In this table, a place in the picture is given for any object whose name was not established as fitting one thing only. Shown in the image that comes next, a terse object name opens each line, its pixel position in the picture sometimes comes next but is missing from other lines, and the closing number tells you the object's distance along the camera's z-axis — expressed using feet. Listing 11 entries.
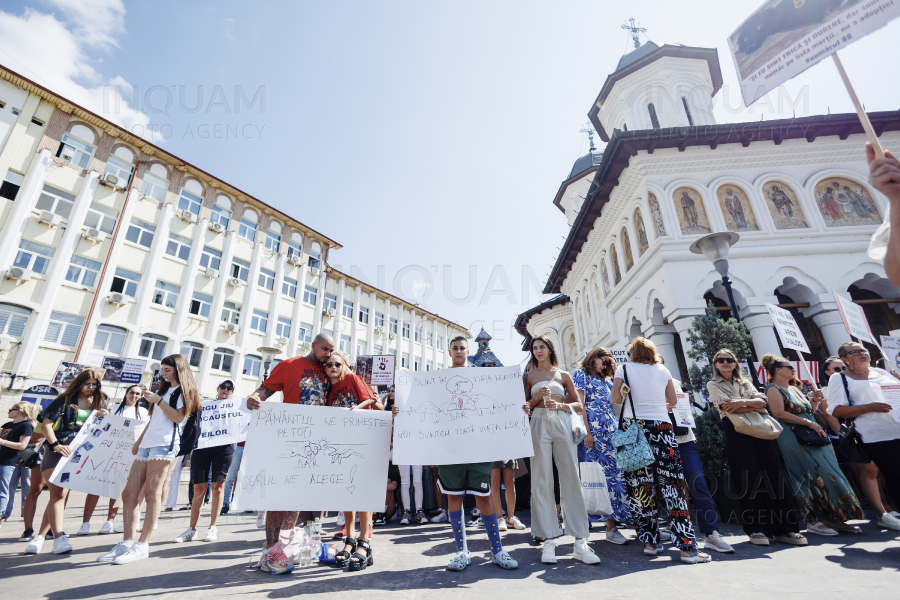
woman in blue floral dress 16.83
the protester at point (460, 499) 11.94
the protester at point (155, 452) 13.44
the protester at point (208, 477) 17.44
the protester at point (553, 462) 12.85
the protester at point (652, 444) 13.21
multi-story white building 61.52
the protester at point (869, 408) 15.38
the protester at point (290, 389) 12.07
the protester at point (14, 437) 18.31
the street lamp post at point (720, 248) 26.86
